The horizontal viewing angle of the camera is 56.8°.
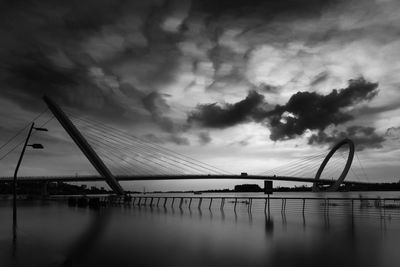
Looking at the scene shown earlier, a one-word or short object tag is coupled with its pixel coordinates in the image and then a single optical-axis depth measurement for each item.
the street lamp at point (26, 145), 17.11
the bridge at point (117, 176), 55.50
